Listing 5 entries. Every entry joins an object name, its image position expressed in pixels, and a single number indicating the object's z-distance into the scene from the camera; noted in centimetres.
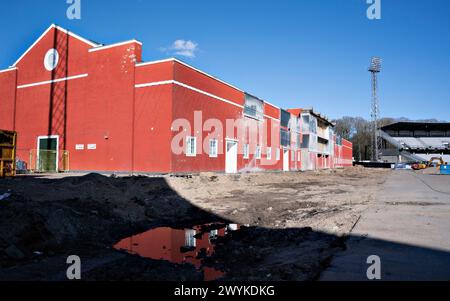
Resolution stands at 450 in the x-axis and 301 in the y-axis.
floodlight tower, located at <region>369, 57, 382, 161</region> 7275
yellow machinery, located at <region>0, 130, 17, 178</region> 1505
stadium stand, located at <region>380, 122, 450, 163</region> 8619
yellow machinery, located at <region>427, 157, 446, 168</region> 6916
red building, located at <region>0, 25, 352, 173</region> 2084
